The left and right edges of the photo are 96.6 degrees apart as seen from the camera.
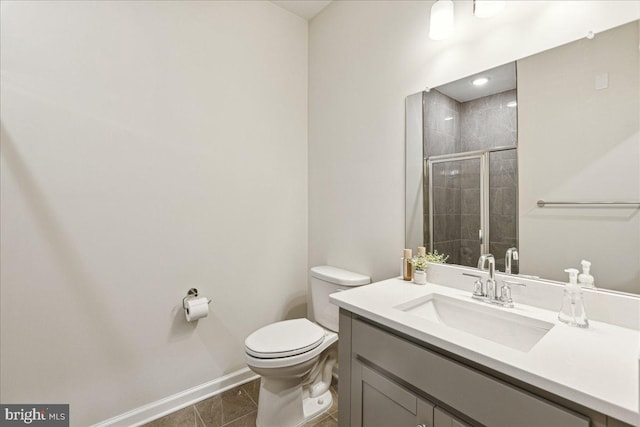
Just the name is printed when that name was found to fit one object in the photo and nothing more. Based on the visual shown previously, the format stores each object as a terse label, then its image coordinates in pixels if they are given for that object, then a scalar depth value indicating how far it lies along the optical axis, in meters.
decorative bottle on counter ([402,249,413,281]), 1.46
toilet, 1.42
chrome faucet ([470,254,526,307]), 1.11
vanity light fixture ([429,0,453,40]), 1.30
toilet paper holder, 1.70
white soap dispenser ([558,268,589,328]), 0.90
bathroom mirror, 0.94
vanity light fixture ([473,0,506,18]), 1.17
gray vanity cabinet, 0.68
